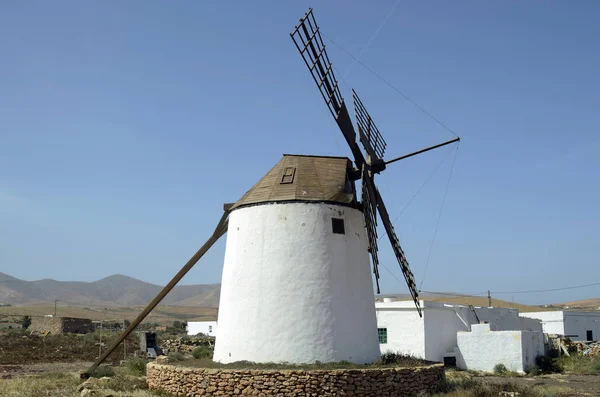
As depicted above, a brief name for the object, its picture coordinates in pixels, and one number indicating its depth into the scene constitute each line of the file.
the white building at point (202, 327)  43.03
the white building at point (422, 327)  24.33
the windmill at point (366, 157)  16.25
